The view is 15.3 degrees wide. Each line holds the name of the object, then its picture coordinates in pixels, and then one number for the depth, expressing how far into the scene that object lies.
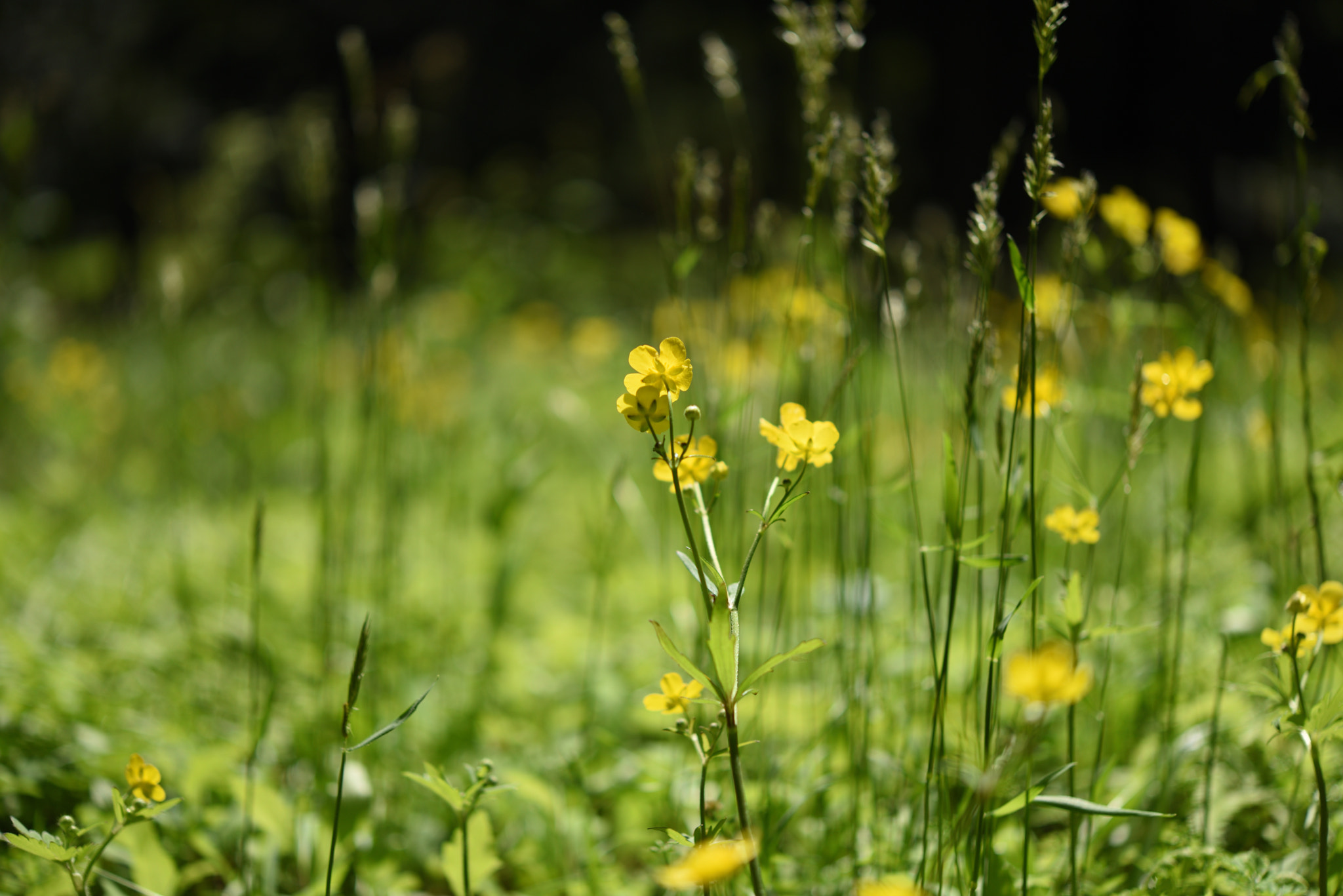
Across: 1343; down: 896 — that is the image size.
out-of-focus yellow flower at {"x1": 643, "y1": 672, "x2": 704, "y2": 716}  1.24
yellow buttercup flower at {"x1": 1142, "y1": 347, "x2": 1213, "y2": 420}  1.29
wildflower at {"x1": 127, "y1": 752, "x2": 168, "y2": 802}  1.25
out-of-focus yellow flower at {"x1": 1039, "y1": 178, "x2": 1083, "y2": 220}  1.28
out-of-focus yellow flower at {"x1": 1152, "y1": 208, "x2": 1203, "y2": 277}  1.37
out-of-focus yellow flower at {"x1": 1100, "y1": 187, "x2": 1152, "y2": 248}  1.35
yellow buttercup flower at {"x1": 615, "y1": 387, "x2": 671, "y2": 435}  1.22
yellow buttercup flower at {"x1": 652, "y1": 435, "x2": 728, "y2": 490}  1.24
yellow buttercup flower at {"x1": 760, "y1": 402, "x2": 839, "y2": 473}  1.23
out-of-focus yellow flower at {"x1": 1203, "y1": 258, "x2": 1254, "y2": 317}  1.42
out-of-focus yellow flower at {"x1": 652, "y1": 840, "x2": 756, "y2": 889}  1.18
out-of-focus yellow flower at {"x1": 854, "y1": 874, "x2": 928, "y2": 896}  1.20
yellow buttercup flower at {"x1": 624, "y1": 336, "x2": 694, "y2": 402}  1.22
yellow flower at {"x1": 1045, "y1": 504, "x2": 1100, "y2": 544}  1.28
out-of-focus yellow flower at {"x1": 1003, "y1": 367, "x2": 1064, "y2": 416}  1.29
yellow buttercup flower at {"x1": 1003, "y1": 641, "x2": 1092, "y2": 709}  1.17
